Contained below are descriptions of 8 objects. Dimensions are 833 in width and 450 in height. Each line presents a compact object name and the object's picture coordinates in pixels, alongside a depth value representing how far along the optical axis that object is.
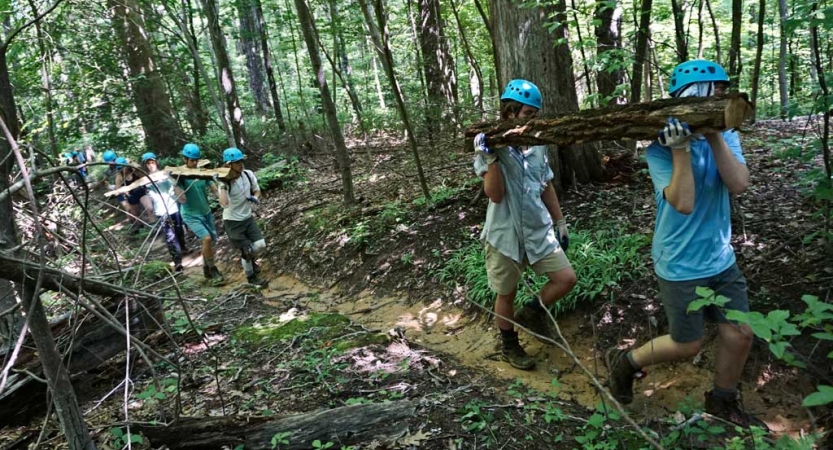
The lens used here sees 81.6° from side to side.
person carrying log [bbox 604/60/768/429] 2.66
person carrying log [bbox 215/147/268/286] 7.17
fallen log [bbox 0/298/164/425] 3.81
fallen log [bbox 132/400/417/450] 2.93
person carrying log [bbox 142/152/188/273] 8.23
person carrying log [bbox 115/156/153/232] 9.05
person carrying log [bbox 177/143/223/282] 8.00
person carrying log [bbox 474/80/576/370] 3.80
